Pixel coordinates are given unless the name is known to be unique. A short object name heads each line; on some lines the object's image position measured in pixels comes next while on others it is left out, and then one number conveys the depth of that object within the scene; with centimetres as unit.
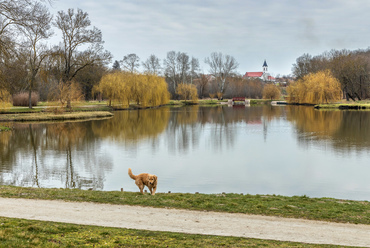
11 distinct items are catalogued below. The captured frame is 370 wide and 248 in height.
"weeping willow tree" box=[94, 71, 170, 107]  5550
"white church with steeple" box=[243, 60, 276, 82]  18028
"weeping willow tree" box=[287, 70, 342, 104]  6397
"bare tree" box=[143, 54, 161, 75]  8919
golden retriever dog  953
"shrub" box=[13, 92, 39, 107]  4991
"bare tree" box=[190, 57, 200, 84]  9069
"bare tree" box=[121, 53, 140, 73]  9054
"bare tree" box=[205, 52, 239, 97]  9369
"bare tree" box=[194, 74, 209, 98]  9751
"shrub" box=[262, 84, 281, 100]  9256
